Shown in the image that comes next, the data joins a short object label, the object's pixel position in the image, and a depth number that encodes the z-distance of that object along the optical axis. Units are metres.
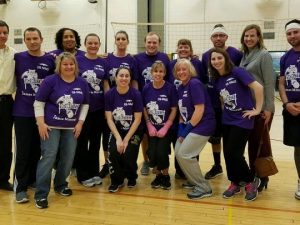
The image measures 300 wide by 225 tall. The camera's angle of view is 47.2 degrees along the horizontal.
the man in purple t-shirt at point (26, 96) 3.33
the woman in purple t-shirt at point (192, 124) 3.41
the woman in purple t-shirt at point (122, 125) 3.62
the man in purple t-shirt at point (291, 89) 3.29
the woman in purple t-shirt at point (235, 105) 3.27
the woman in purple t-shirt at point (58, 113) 3.20
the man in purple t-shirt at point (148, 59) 3.92
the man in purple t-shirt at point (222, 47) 3.77
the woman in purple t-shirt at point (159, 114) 3.66
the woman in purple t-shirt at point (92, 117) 3.70
